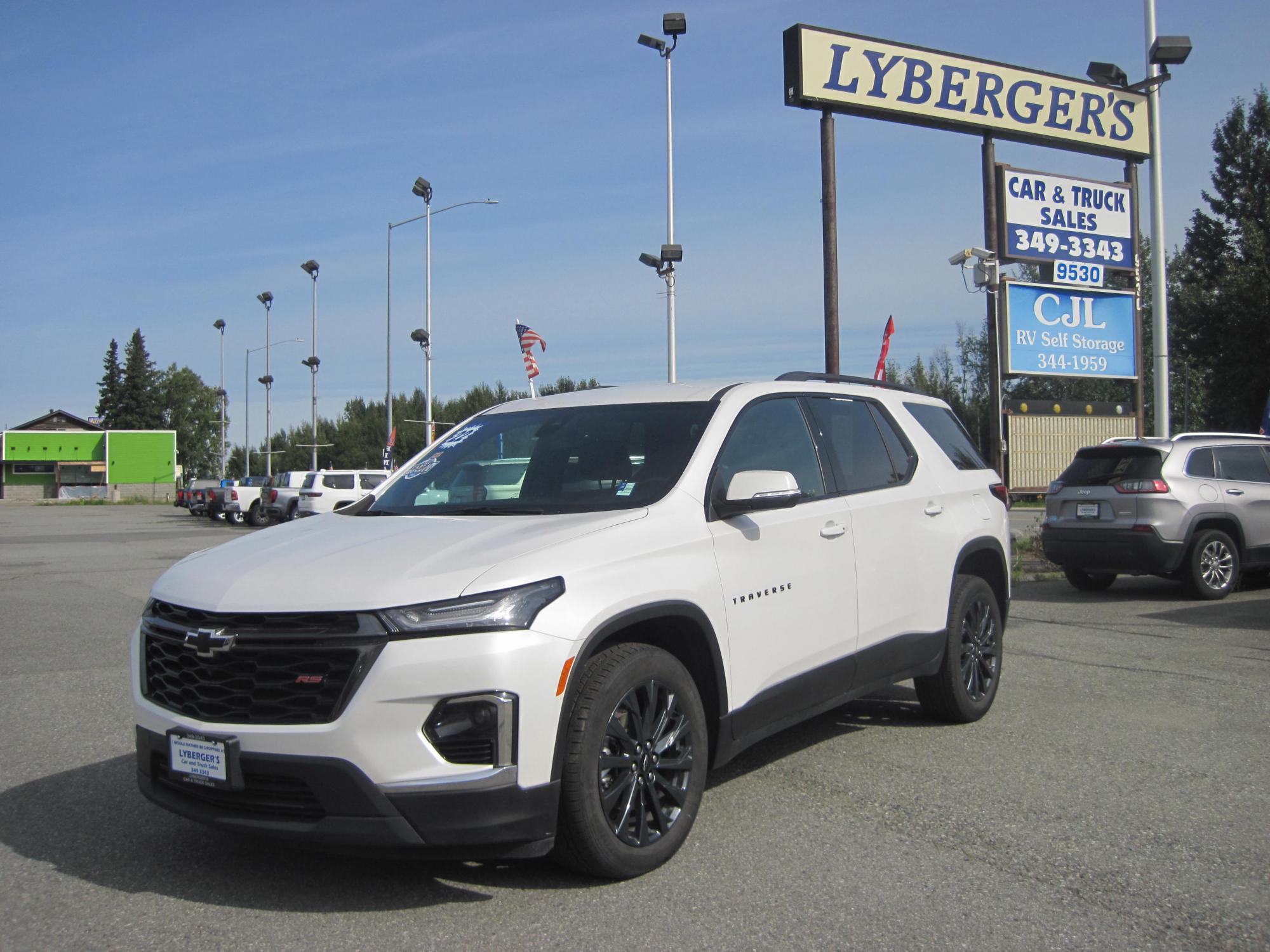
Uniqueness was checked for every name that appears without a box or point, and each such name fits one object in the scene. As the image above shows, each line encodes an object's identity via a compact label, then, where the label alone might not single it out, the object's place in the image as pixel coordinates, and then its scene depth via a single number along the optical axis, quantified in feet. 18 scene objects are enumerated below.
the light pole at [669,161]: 81.15
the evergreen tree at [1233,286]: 124.36
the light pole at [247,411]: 259.19
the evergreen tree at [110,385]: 433.89
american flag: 72.84
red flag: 50.04
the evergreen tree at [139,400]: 424.46
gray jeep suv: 37.78
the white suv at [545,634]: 11.46
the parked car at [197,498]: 160.56
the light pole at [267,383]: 229.25
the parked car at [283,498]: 118.32
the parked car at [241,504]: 134.21
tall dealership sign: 56.13
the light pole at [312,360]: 192.34
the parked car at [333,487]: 107.14
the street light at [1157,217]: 56.59
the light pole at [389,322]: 122.32
